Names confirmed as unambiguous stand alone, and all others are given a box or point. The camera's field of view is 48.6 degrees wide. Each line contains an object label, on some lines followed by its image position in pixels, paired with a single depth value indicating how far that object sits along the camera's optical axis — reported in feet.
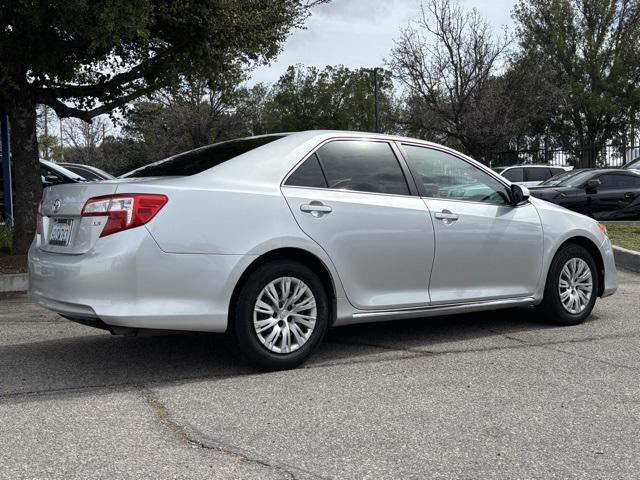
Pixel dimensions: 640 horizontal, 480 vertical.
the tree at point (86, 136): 160.97
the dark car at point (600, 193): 50.62
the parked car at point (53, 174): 45.60
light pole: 123.30
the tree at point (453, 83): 107.65
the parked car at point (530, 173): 74.54
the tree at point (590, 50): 126.52
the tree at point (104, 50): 28.45
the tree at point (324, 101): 183.32
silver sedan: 14.38
